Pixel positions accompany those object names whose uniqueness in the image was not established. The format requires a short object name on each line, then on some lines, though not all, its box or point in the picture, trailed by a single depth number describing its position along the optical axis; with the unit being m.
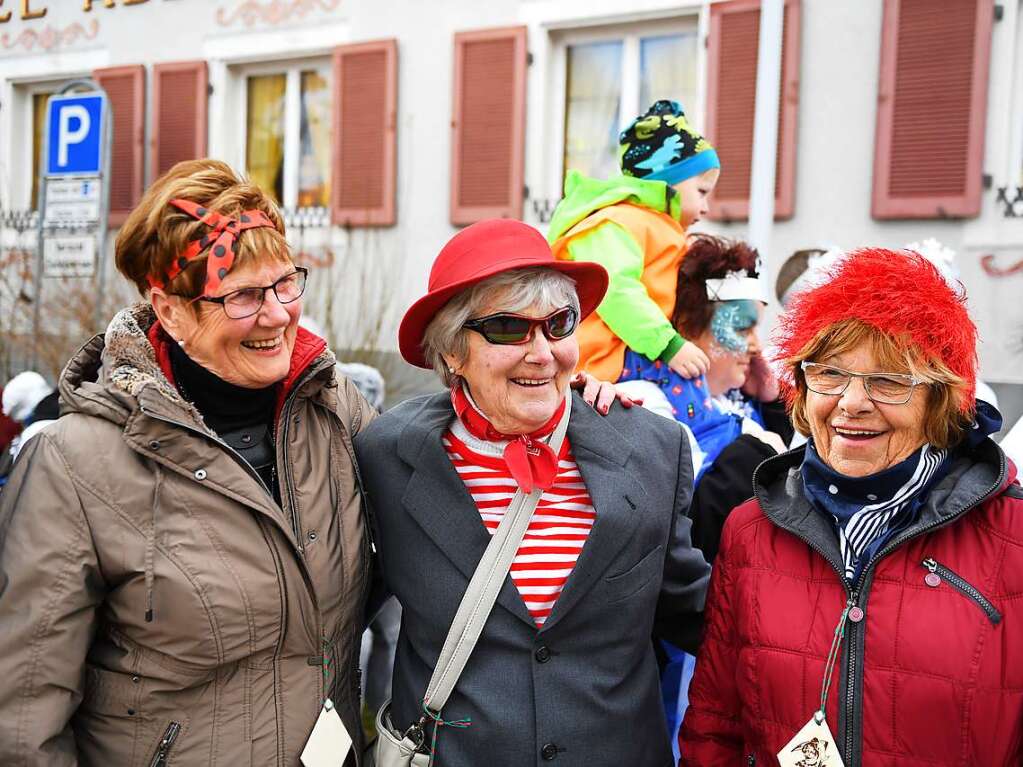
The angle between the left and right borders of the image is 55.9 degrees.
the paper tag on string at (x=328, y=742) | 2.00
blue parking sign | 8.12
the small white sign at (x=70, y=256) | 8.39
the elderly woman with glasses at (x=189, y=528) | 1.81
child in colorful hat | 3.12
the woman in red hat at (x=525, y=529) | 1.98
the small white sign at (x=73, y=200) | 8.16
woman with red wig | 1.69
